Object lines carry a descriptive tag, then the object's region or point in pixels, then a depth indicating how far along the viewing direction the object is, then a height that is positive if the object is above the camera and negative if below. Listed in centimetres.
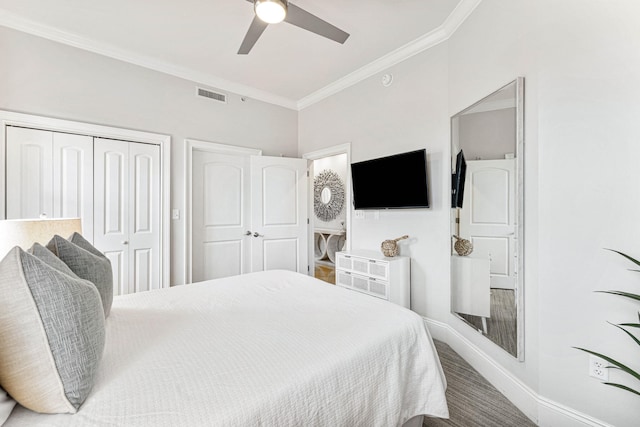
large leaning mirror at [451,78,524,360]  176 -4
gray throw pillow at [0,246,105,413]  71 -34
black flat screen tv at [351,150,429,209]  270 +31
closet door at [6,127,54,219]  237 +33
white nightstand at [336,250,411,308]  274 -65
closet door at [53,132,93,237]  256 +31
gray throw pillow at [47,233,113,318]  120 -24
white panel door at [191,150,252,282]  346 -6
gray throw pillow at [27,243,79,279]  97 -16
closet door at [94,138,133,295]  276 +6
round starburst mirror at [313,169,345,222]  559 +33
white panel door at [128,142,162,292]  294 -6
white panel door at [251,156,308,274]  381 -3
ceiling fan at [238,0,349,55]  174 +129
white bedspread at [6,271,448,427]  77 -53
